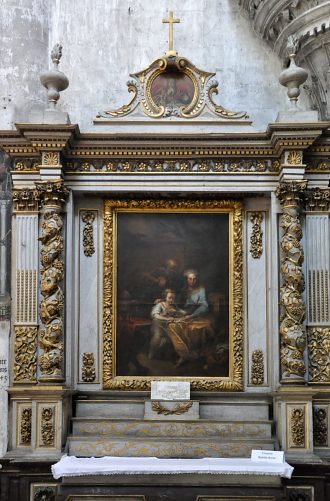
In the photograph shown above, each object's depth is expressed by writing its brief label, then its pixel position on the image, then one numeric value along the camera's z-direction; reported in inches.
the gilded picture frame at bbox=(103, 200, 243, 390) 392.8
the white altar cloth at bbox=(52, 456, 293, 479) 346.6
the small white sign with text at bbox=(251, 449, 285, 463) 354.6
